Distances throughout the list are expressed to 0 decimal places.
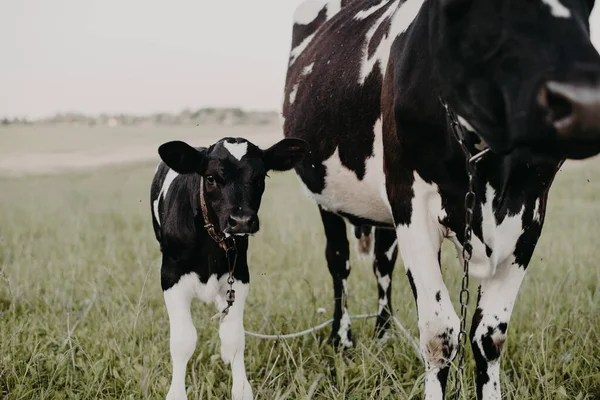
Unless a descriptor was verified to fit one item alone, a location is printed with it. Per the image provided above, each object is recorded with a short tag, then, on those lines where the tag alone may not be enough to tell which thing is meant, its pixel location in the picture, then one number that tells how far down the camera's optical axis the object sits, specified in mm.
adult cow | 2037
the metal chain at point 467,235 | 2529
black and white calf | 3152
